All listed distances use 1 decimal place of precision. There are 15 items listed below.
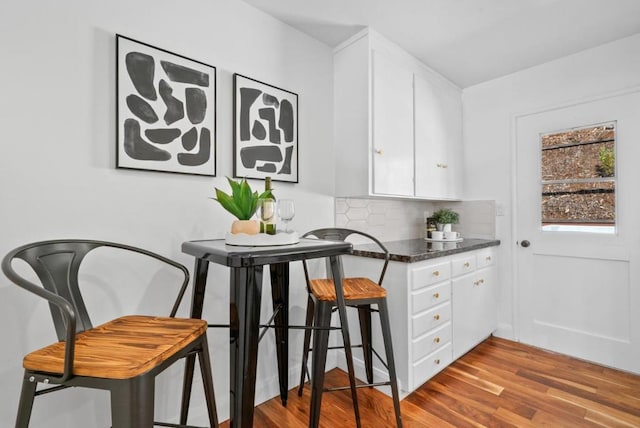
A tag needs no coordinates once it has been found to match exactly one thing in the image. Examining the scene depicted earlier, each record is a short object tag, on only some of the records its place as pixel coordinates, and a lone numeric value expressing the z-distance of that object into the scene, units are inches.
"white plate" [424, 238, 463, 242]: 114.6
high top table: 44.4
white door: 93.0
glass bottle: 55.8
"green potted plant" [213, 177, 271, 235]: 55.6
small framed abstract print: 74.8
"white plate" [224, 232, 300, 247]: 51.5
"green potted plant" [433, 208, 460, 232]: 118.4
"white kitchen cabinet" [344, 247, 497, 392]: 78.8
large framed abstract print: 58.8
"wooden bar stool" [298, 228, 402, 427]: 60.4
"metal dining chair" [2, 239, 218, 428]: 33.3
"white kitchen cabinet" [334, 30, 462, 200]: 88.3
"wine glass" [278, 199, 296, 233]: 60.6
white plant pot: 117.5
